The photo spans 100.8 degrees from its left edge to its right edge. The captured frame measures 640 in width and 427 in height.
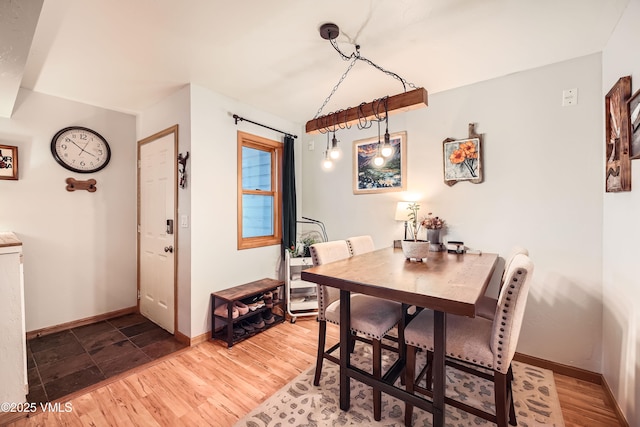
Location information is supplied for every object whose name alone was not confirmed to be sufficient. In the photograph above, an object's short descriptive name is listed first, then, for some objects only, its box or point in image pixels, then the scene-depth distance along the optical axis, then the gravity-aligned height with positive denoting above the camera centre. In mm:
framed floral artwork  2506 +528
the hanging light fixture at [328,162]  2433 +465
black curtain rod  2918 +1079
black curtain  3539 +220
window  3152 +274
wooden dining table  1283 -392
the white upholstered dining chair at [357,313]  1707 -709
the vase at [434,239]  2623 -264
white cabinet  1654 -723
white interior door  2863 -172
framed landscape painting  2982 +533
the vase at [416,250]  2086 -295
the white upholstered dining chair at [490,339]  1313 -700
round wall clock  2908 +740
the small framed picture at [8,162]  2580 +516
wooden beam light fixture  1827 +805
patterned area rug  1660 -1306
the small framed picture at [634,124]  1394 +486
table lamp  2814 +9
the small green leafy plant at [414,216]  2822 -35
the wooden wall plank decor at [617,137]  1597 +490
